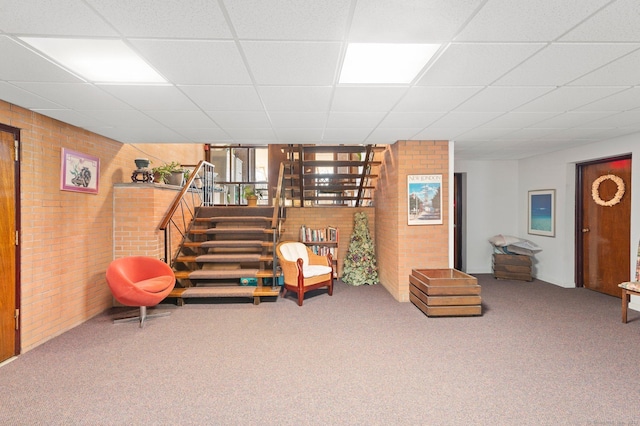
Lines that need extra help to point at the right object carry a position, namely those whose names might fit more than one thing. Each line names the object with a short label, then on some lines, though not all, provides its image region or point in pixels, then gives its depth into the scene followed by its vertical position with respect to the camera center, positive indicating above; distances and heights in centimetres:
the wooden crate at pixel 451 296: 427 -114
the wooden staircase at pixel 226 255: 496 -76
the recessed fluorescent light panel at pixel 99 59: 216 +112
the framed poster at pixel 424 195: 511 +24
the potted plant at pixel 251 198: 720 +28
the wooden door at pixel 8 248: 311 -35
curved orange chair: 381 -89
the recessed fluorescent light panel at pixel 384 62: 225 +112
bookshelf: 651 -60
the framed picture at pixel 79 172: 389 +50
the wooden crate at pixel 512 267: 636 -114
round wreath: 509 +30
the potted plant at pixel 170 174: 543 +65
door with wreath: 508 -26
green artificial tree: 619 -94
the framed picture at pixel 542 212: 622 -5
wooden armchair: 495 -95
